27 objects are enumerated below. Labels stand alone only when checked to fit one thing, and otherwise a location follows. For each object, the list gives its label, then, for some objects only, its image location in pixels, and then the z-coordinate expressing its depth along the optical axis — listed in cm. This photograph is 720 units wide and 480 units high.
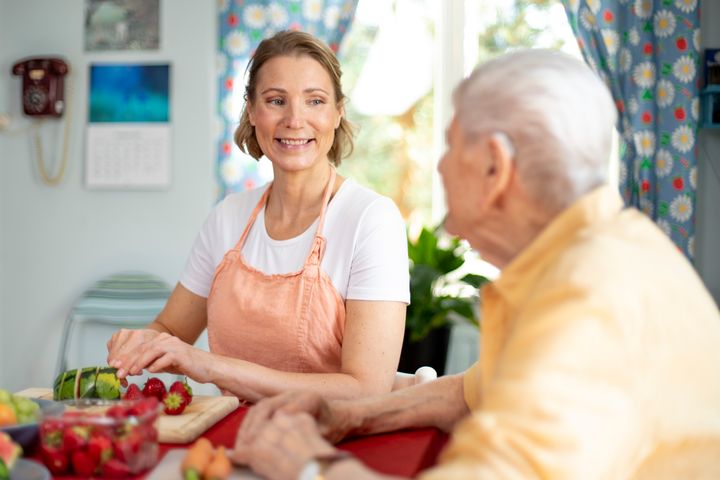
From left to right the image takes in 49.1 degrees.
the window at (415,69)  374
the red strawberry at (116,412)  105
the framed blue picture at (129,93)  356
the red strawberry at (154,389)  139
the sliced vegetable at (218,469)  99
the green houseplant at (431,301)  326
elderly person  80
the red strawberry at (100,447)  104
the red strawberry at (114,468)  104
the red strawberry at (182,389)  136
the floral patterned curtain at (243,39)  359
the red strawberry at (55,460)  106
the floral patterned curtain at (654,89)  340
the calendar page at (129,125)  357
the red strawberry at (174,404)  134
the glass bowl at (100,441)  103
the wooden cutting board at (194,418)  124
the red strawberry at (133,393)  138
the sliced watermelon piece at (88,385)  142
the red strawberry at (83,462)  104
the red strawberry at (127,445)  104
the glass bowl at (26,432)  113
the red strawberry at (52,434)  106
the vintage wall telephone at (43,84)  354
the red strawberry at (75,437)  104
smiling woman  160
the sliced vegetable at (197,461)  99
